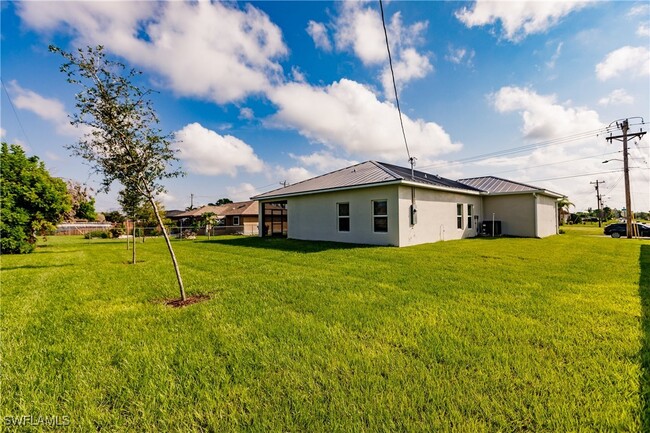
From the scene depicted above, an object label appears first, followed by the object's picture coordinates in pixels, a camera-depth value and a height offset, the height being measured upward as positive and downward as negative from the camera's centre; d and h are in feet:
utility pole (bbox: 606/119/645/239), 62.18 +12.22
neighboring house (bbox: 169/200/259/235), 104.17 +3.21
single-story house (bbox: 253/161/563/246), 39.19 +2.50
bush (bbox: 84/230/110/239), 88.40 -2.70
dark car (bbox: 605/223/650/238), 64.75 -2.62
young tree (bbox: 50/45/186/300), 14.24 +5.64
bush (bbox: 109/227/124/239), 87.35 -1.74
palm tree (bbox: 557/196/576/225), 95.17 +6.44
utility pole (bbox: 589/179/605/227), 152.55 +12.96
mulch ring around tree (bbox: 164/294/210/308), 15.19 -4.40
